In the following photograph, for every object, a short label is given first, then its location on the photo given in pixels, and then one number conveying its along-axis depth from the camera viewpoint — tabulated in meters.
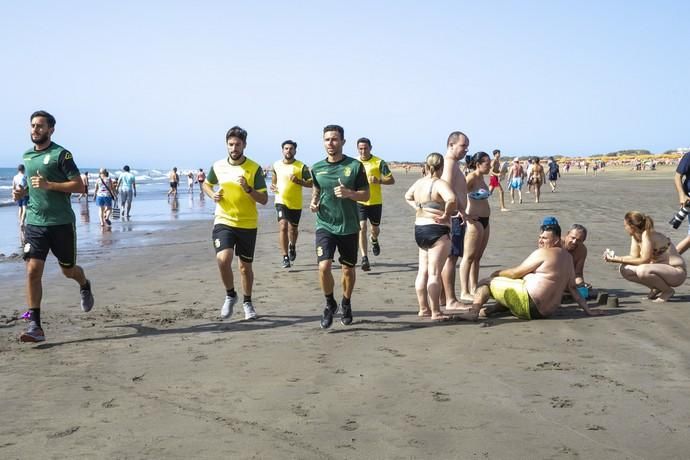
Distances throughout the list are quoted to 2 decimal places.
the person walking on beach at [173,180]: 36.84
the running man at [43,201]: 6.49
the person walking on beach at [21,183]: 16.08
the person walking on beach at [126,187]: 21.90
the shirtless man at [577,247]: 7.60
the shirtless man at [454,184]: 7.26
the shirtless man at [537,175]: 25.78
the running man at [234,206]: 7.38
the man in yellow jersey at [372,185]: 10.37
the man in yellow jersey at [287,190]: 10.87
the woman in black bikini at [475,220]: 7.95
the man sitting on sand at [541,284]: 6.98
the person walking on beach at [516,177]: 25.27
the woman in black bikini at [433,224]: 6.99
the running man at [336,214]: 6.92
